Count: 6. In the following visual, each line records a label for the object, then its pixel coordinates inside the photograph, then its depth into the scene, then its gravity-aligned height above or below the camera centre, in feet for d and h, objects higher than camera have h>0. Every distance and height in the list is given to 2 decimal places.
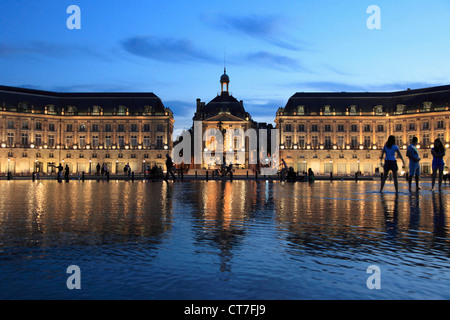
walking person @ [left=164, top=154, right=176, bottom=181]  112.32 +0.58
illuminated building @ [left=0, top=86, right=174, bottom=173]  294.46 +24.58
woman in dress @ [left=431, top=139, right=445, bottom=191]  59.93 +1.11
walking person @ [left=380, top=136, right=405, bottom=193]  56.70 +0.95
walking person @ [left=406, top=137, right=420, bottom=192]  61.05 +0.87
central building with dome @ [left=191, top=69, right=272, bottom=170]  313.94 +25.41
